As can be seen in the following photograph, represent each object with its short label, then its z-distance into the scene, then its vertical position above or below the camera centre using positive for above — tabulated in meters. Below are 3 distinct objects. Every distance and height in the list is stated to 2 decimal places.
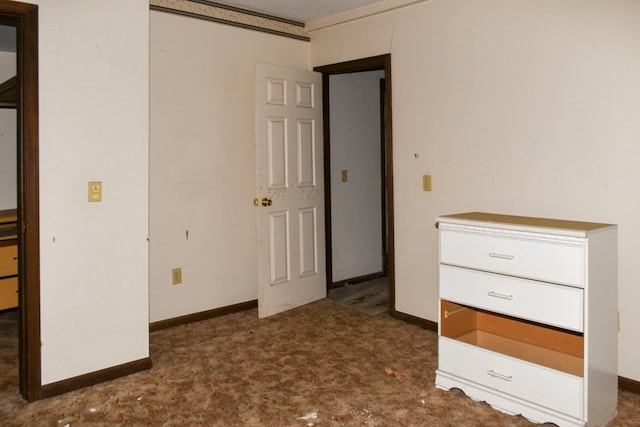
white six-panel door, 3.89 +0.19
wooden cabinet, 3.89 -0.38
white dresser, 2.21 -0.47
